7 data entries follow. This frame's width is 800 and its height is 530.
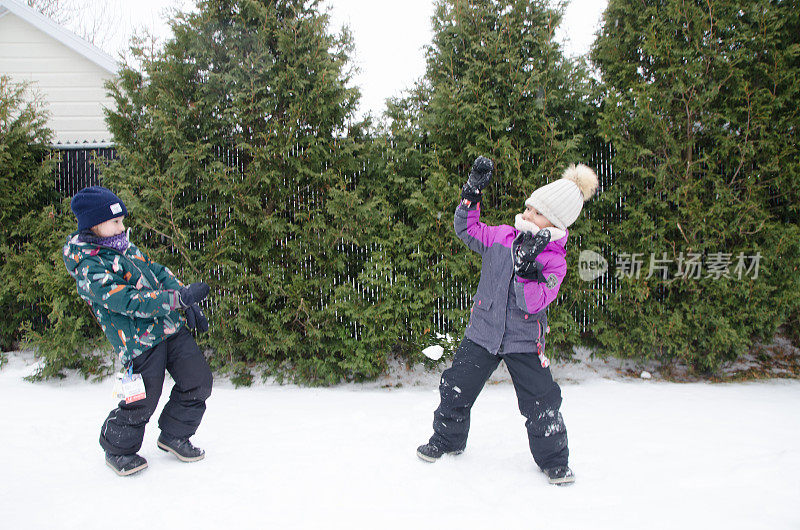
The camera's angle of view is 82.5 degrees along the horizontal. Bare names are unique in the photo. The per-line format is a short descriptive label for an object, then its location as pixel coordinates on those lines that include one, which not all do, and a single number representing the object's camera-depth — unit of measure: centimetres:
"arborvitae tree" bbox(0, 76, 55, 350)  529
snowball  455
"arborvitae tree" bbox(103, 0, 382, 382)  453
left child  272
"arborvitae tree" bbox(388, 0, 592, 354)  460
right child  276
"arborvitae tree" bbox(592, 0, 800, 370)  459
